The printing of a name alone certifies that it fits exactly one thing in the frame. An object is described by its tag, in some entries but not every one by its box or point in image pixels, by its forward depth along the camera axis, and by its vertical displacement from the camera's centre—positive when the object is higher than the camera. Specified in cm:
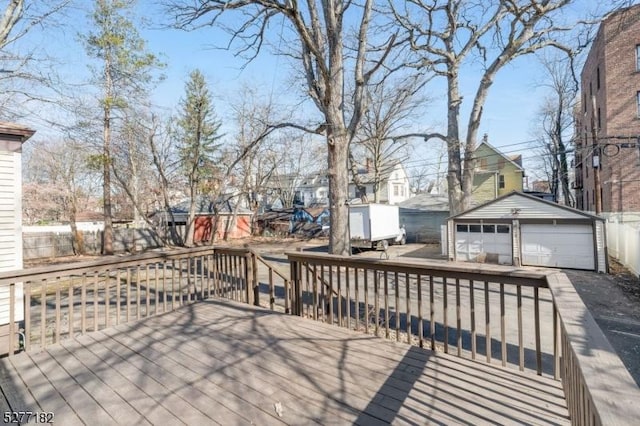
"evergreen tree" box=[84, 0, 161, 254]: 1319 +664
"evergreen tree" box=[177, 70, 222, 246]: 1616 +438
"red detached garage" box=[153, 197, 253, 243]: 2191 +1
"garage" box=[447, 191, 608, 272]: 1116 -74
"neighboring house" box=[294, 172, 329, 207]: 3647 +300
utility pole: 1236 +165
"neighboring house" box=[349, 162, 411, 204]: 2971 +303
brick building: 1430 +450
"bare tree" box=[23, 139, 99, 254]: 2050 +296
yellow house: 2423 +302
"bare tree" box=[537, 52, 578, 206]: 2191 +717
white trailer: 1546 -34
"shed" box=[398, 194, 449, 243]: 2042 -9
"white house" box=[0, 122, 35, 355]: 462 +30
